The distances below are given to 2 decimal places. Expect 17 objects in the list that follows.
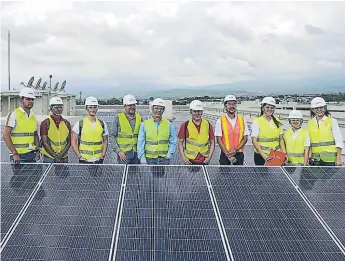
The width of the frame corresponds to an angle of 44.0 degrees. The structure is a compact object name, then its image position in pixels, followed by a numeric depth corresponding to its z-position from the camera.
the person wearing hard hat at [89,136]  7.83
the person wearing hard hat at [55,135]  7.91
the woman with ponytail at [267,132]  8.00
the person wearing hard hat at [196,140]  7.86
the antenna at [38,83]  34.46
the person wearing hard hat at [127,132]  8.15
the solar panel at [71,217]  5.07
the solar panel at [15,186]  5.71
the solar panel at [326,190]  5.82
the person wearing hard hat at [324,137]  7.84
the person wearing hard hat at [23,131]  7.57
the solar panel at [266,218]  5.16
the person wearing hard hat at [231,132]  8.05
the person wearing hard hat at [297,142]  7.83
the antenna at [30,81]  31.34
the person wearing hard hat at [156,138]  7.75
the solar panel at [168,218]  5.09
